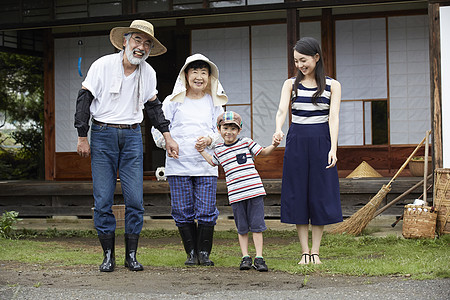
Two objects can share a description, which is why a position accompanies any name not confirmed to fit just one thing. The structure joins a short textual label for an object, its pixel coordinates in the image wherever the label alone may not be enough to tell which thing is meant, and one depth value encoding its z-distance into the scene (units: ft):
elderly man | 16.60
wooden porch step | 28.17
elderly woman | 17.66
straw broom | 25.02
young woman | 16.72
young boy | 16.58
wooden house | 34.27
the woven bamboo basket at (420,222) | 22.56
